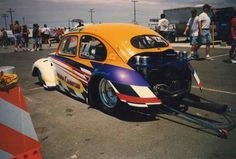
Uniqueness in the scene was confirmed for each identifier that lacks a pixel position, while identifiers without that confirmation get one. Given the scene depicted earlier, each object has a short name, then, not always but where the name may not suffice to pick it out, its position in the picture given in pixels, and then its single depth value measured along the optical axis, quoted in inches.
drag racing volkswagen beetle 192.7
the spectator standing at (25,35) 832.2
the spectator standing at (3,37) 1110.2
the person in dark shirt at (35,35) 784.3
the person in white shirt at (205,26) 456.4
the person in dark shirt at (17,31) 802.8
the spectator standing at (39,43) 842.8
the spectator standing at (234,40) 428.1
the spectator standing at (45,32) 929.5
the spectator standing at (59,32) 1321.4
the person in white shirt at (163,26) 693.3
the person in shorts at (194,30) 459.8
